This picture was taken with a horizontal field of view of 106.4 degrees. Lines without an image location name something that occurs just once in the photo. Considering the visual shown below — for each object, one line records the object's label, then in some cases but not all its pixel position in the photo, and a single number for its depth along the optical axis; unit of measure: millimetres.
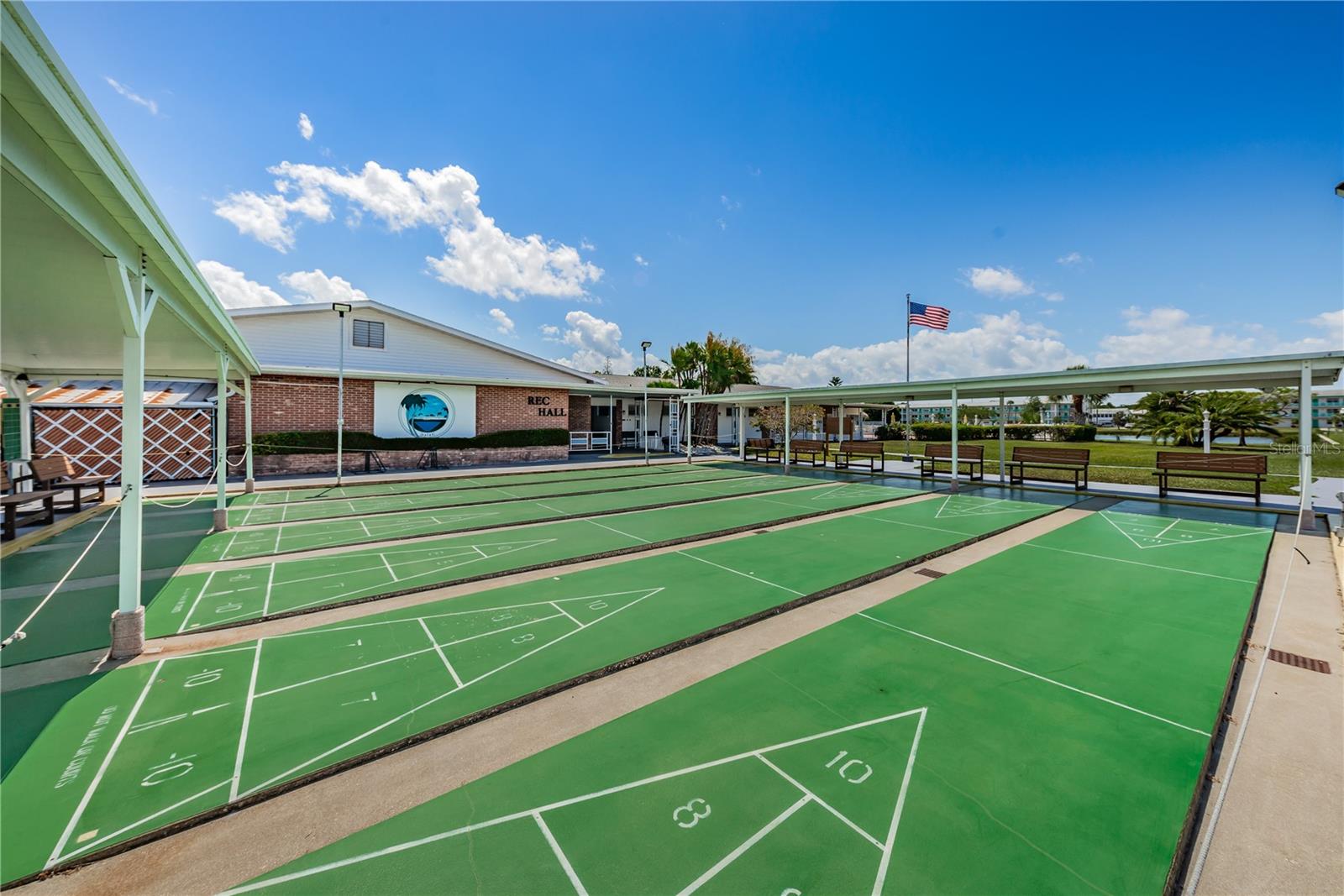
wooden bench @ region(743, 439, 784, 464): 21875
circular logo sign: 18969
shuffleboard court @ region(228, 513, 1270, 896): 2184
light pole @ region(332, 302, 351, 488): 13609
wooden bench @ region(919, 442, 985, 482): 15273
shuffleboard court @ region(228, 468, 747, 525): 9945
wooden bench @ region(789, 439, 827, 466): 19438
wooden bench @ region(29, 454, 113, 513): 10266
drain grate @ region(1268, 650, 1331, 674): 3994
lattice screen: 13727
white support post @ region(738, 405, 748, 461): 21738
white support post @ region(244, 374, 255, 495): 10981
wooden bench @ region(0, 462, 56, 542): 7828
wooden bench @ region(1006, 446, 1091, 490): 13398
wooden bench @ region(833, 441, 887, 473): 17750
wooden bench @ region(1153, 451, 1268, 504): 10547
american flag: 21344
